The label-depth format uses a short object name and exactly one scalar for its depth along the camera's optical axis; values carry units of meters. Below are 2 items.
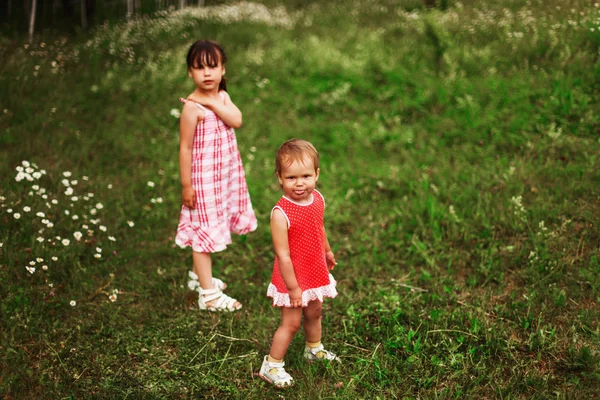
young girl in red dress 3.12
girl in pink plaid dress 4.05
